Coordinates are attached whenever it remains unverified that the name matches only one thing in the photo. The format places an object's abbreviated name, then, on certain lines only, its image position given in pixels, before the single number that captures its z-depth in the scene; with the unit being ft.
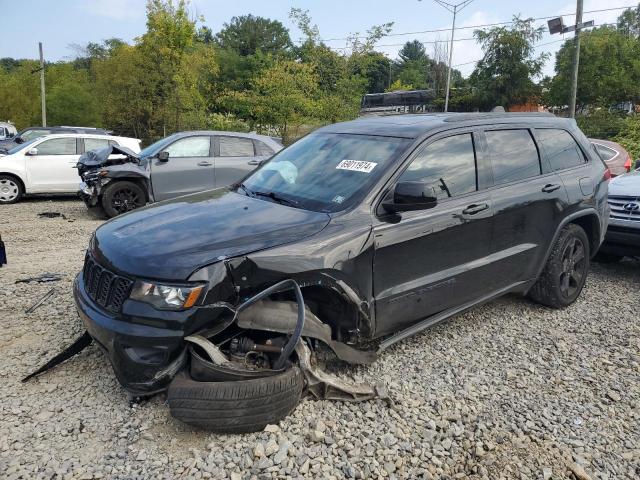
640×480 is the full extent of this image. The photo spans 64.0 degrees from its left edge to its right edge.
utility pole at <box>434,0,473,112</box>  125.96
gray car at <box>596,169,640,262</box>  18.57
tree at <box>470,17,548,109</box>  132.87
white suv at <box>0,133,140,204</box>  36.14
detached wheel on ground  8.82
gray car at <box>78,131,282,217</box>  30.25
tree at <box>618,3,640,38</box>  173.68
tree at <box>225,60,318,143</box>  69.41
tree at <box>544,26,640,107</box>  107.24
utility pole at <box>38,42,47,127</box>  99.86
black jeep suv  9.19
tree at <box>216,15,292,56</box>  207.72
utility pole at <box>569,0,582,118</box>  57.21
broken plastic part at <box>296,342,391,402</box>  10.07
